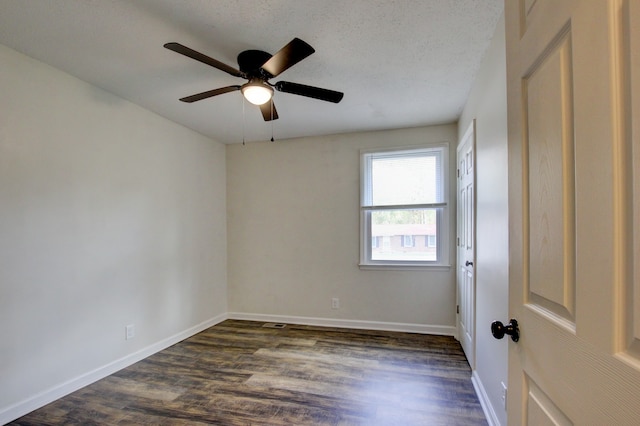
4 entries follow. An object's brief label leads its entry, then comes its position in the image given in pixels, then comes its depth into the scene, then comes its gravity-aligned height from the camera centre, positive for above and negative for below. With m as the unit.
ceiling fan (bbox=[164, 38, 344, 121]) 1.81 +0.88
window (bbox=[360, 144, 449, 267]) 3.72 +0.08
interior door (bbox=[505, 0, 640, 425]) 0.50 +0.00
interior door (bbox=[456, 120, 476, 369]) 2.61 -0.29
